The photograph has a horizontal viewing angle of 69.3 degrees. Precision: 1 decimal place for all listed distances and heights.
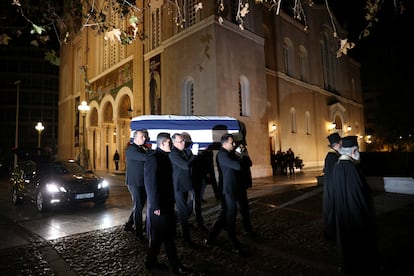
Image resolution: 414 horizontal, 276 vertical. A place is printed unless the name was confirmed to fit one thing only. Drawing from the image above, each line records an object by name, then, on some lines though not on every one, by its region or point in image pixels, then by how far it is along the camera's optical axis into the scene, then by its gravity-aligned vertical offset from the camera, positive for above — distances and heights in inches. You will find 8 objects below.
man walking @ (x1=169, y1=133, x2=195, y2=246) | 216.7 -15.1
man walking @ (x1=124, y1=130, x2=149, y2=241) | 238.8 -13.7
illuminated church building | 697.0 +232.5
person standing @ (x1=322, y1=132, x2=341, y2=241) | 207.6 -26.4
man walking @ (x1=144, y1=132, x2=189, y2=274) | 163.5 -26.7
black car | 367.2 -29.4
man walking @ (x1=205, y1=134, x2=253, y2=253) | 205.5 -21.7
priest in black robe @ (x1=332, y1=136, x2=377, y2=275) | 164.4 -37.6
